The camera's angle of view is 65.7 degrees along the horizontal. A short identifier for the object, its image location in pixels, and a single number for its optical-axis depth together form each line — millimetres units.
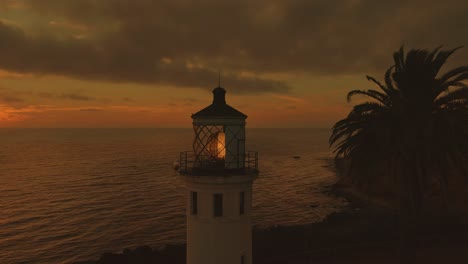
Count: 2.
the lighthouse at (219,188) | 13047
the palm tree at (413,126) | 14812
